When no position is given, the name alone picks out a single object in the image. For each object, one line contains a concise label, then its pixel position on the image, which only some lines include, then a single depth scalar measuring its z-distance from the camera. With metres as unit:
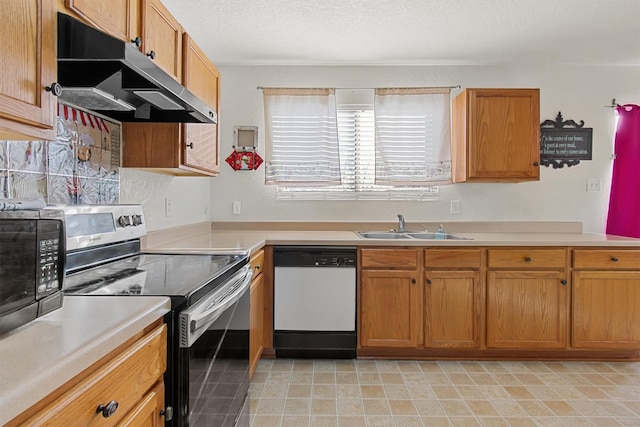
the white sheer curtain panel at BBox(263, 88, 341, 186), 3.15
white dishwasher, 2.56
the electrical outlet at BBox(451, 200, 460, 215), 3.21
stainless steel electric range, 1.07
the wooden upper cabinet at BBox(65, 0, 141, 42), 1.12
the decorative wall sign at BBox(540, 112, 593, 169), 3.17
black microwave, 0.73
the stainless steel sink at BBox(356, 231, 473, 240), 2.96
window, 3.15
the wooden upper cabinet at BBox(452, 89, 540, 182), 2.79
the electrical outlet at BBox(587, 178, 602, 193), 3.19
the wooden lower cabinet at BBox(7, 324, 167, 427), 0.64
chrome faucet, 3.07
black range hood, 1.04
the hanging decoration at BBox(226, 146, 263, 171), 3.22
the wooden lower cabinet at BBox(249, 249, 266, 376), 2.20
